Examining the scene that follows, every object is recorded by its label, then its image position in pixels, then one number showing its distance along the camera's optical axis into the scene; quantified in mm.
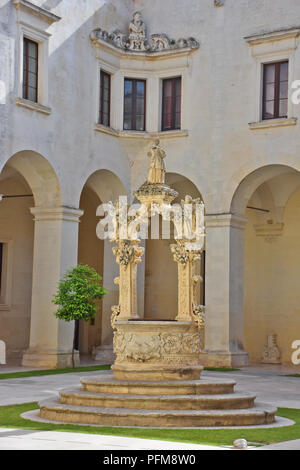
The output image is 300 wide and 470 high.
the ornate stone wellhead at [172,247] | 15305
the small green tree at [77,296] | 22906
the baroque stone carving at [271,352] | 28281
